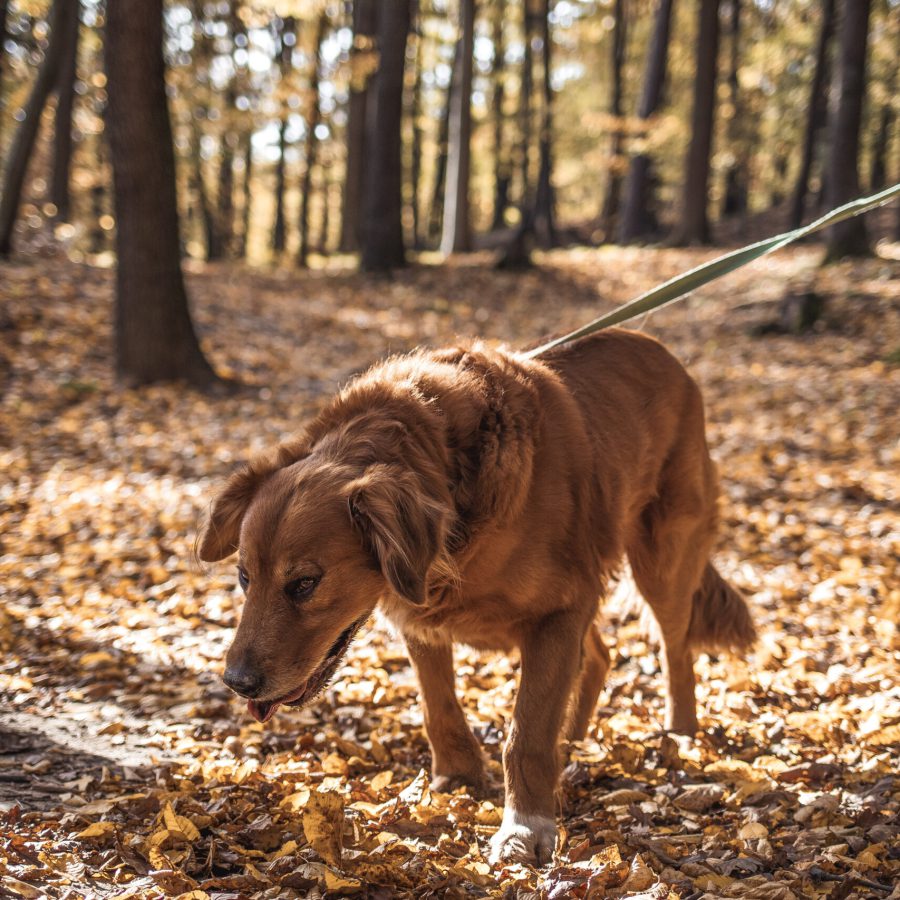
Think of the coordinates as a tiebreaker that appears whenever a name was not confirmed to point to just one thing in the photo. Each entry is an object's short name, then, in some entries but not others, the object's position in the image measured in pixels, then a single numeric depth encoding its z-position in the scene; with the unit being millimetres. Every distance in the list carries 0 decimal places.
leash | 3195
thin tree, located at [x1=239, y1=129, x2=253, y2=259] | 30756
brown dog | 3000
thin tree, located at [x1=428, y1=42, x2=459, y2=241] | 33000
